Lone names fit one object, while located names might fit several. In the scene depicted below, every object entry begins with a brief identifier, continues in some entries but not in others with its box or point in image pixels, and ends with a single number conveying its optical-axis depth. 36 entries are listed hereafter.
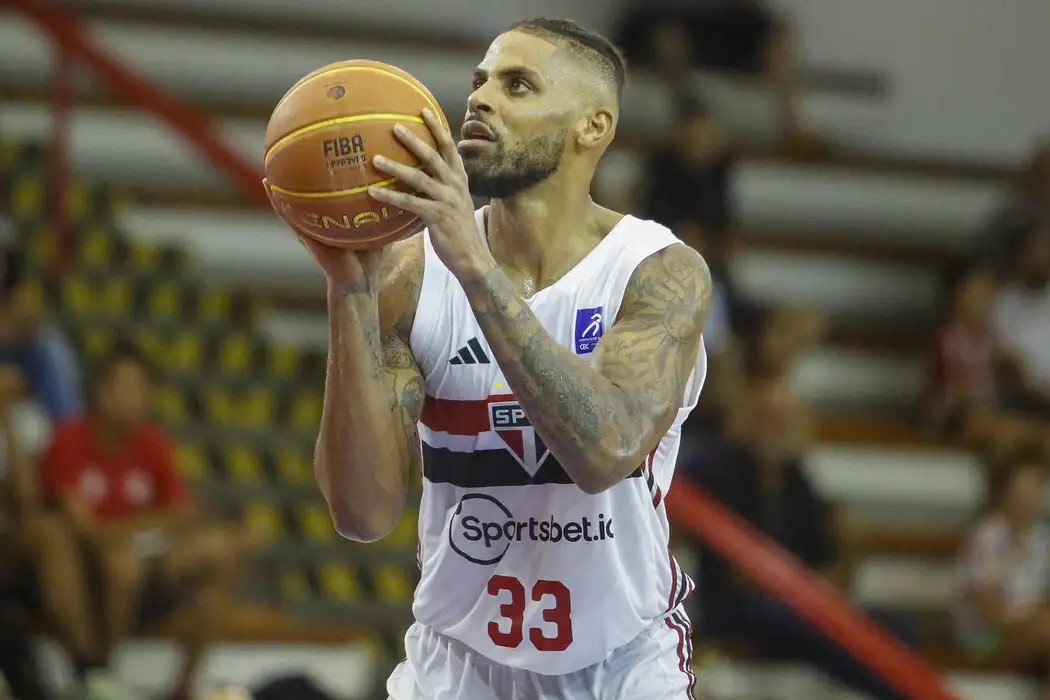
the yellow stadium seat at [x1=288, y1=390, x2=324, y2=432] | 16.02
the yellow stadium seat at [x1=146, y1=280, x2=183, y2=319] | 16.61
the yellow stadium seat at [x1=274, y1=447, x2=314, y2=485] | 15.42
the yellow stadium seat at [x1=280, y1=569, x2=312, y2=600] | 14.41
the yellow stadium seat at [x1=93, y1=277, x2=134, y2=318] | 16.12
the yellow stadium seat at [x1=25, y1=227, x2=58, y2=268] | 15.51
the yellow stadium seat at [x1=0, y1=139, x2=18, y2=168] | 17.37
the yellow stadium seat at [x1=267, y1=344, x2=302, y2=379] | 16.69
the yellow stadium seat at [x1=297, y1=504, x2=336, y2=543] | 14.98
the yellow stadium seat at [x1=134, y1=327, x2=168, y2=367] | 15.80
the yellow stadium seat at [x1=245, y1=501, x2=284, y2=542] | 14.59
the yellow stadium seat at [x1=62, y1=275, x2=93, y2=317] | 15.66
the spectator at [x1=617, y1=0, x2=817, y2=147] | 21.55
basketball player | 6.46
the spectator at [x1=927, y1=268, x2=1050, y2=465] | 18.23
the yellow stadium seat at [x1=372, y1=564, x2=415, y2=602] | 14.59
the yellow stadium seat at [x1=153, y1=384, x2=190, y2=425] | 15.26
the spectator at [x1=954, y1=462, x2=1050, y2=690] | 15.76
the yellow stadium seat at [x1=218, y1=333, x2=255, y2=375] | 16.41
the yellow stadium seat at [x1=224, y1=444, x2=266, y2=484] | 15.20
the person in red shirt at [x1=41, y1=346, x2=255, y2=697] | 12.55
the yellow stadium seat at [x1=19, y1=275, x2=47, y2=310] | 14.69
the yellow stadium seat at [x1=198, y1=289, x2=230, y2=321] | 17.00
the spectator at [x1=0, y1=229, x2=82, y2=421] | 13.64
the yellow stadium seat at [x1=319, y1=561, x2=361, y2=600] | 14.48
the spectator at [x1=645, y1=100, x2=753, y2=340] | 17.17
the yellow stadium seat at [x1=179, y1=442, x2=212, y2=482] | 14.95
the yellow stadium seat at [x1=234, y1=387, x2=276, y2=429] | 15.76
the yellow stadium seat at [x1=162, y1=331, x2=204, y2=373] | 16.03
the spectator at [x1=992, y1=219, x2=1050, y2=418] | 18.72
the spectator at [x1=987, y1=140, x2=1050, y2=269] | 19.20
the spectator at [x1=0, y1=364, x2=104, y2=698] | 11.99
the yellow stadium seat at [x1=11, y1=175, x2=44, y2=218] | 16.81
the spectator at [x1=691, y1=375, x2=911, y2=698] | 13.20
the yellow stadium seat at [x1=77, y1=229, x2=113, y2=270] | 16.61
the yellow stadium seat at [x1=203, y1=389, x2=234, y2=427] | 15.63
